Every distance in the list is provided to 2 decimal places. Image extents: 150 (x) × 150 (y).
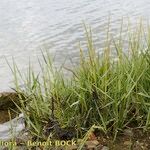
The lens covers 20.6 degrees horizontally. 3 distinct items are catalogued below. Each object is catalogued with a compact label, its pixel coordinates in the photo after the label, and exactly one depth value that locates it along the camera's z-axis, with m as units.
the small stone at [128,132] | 3.88
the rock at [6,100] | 6.45
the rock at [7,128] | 4.98
